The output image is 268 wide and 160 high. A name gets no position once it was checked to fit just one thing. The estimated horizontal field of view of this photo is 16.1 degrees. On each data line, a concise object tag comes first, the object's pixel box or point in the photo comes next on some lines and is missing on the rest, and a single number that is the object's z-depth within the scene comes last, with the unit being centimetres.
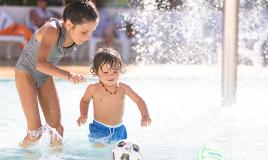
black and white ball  553
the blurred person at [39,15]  1805
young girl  624
